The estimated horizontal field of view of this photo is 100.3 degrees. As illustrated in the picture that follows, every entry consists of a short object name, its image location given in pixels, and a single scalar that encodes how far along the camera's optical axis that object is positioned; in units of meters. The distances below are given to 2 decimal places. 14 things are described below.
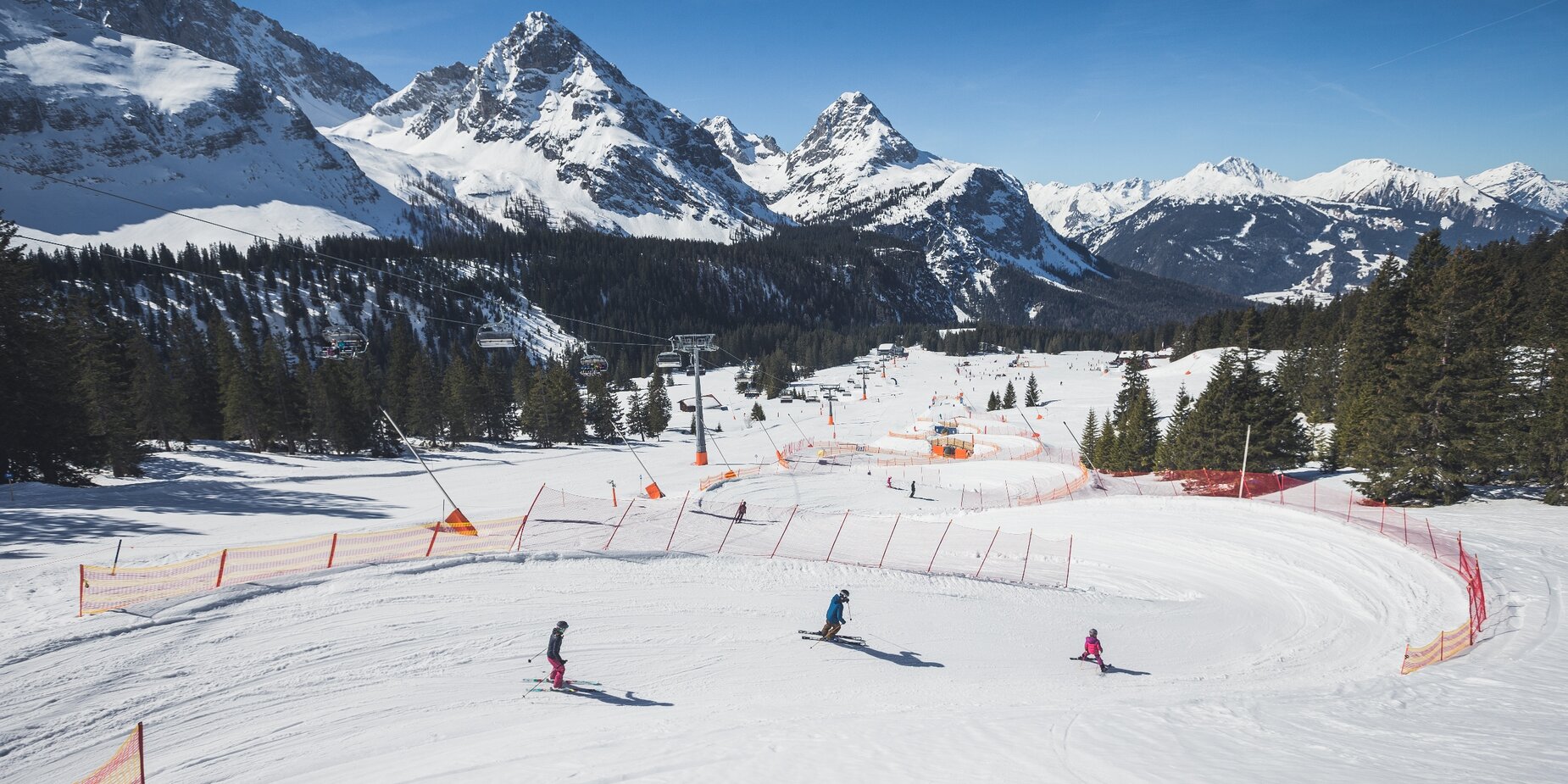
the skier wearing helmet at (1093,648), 14.73
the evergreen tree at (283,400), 48.89
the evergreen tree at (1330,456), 36.22
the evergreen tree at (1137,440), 46.56
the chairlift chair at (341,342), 39.91
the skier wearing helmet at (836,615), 14.57
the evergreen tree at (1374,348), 32.25
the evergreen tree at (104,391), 27.98
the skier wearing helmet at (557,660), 11.67
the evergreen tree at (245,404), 47.53
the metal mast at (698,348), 44.94
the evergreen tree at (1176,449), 38.12
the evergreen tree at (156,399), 44.94
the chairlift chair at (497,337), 48.00
